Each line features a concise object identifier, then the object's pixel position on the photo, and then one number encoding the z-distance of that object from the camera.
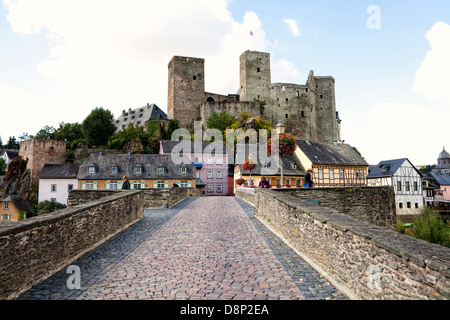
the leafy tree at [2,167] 80.95
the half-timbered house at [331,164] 45.44
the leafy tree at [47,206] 49.06
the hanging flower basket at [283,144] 20.36
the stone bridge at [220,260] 3.97
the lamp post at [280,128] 20.93
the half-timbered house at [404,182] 45.62
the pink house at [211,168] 52.62
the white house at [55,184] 53.84
